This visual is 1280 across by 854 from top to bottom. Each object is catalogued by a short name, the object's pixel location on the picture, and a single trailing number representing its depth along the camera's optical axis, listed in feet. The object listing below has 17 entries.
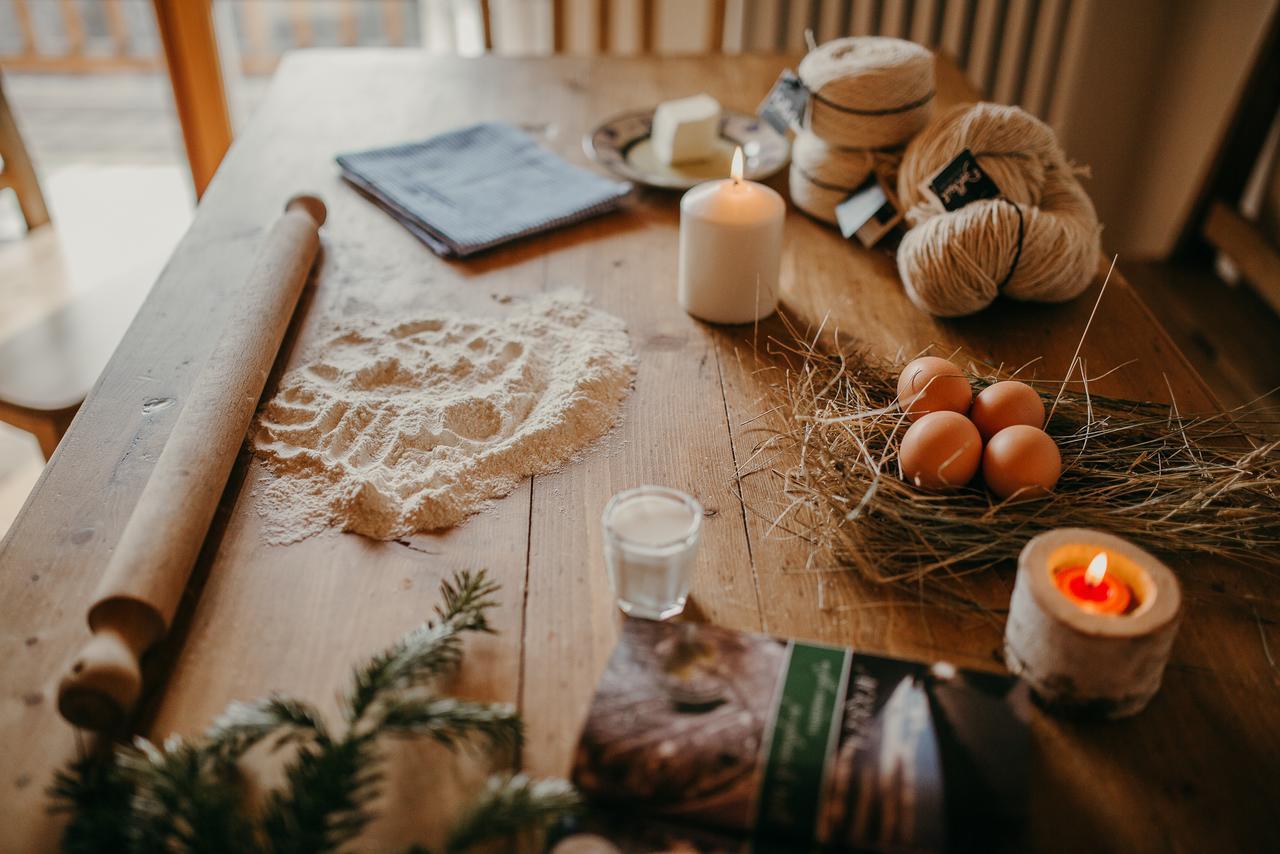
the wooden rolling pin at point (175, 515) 1.93
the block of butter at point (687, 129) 4.35
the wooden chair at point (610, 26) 6.21
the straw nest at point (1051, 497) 2.42
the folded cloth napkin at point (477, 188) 3.90
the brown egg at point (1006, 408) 2.57
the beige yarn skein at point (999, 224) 3.19
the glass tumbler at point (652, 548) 2.17
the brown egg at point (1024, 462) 2.44
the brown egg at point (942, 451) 2.47
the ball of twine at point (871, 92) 3.62
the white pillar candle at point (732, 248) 3.27
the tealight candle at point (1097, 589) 2.01
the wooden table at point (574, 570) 1.96
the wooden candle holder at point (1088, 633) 1.90
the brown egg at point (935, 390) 2.64
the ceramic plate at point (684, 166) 4.32
